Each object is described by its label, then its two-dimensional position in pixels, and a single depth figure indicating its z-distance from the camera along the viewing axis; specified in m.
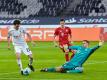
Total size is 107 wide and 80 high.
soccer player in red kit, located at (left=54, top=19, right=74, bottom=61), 23.42
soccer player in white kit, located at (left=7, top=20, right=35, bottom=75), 19.03
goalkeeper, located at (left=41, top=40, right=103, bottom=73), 19.16
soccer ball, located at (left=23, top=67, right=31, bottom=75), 18.53
